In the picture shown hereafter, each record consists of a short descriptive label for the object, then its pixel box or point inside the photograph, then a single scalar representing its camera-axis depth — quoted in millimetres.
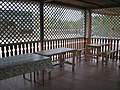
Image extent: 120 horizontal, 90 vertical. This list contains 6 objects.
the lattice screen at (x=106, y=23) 4594
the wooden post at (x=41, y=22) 3413
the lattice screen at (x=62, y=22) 3743
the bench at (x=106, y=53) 3803
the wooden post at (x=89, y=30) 4692
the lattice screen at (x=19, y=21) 2921
